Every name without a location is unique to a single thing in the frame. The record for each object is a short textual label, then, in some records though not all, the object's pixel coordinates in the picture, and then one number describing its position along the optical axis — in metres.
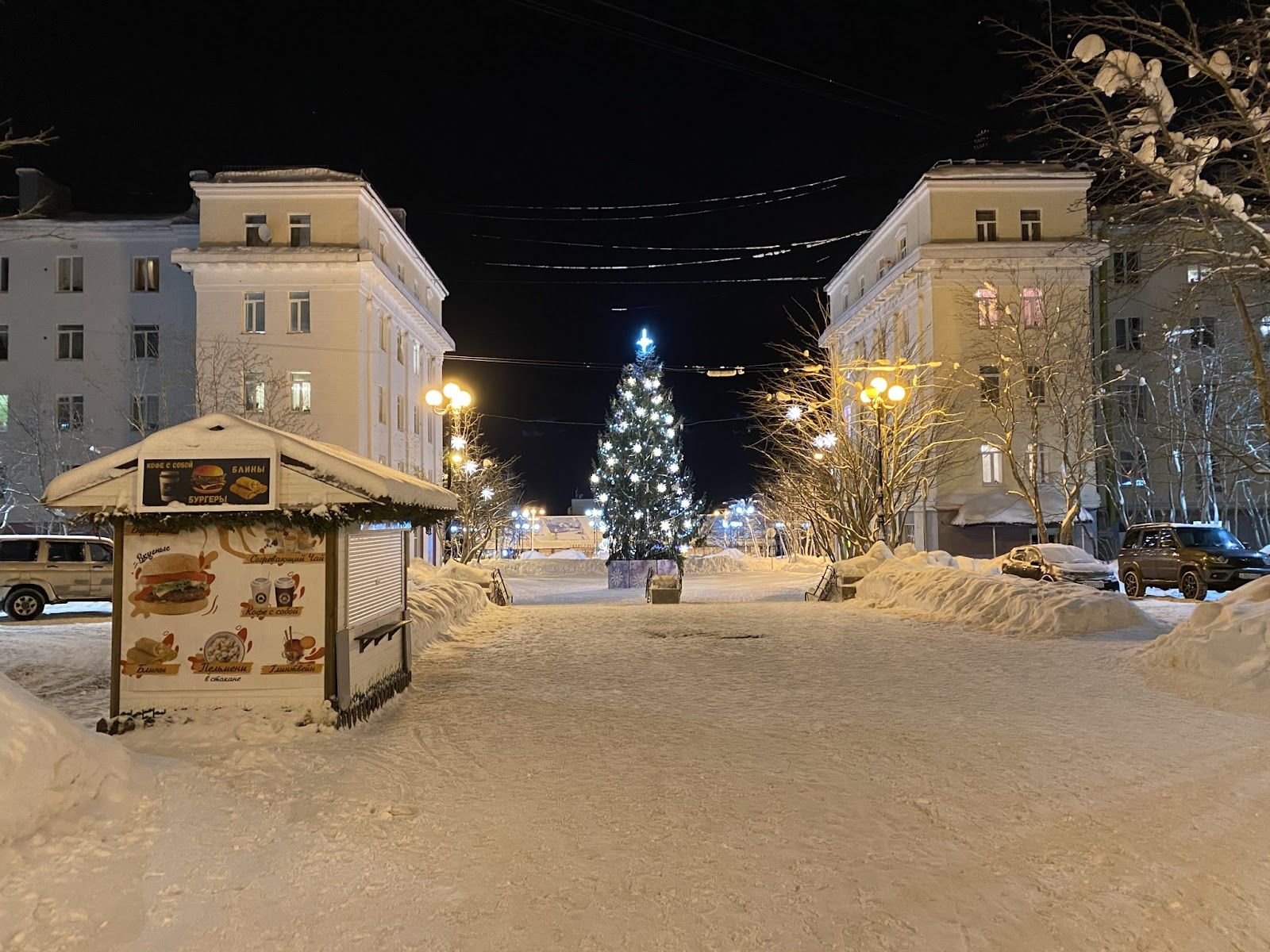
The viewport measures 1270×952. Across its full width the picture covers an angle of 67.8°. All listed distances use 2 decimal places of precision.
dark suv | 21.97
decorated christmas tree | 43.41
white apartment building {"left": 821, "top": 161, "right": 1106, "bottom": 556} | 40.31
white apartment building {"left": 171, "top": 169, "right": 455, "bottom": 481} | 38.72
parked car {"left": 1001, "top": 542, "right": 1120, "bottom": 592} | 23.50
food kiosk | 8.16
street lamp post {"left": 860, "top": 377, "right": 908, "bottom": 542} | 23.12
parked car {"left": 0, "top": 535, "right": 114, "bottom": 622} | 19.55
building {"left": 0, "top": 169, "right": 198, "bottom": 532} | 41.47
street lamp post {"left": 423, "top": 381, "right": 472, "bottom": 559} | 22.56
